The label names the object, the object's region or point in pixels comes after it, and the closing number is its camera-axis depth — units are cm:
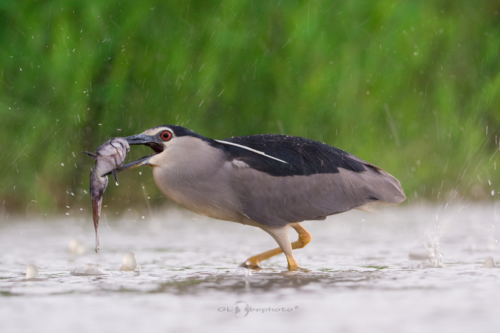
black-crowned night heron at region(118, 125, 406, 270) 899
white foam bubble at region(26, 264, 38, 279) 802
